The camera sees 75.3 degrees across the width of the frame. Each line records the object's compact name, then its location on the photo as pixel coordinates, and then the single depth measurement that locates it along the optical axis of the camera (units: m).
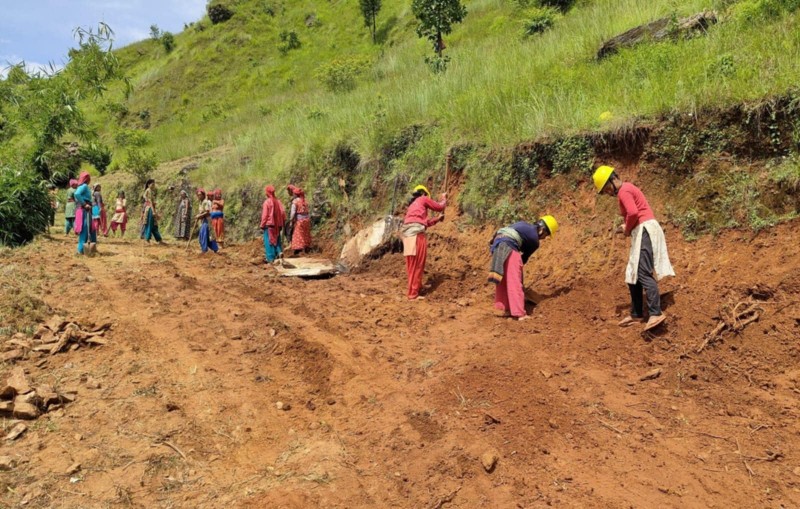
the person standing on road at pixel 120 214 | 14.48
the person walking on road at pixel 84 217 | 9.59
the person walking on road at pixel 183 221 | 14.56
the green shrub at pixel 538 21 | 11.73
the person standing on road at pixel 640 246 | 4.67
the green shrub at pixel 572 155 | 6.74
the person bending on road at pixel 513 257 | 5.78
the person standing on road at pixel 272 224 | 10.62
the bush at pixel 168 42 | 45.19
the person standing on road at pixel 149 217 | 12.84
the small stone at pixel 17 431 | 3.78
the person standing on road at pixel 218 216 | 12.67
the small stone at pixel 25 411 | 3.98
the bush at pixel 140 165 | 18.92
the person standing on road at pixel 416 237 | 7.38
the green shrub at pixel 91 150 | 11.68
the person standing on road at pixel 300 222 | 11.16
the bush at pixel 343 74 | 17.56
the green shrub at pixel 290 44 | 35.34
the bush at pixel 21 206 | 9.59
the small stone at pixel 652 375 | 4.17
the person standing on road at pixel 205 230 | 11.84
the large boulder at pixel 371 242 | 9.27
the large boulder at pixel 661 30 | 7.16
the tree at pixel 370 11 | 30.91
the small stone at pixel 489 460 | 3.30
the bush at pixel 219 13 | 42.00
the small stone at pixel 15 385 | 4.11
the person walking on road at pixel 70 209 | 11.74
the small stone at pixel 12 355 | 4.95
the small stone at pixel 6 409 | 3.95
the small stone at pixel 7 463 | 3.43
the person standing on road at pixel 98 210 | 10.86
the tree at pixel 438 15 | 12.91
